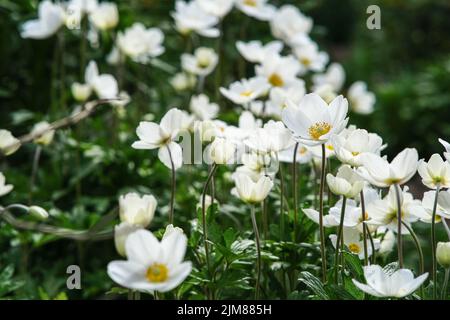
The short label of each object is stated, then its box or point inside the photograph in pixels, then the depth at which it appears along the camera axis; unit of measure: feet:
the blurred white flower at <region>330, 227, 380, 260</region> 5.34
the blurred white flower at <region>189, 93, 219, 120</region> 7.02
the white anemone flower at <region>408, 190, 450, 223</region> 4.78
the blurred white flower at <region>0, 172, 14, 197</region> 5.10
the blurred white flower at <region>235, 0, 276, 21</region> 9.05
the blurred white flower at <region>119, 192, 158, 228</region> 4.50
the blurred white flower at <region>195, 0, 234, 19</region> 8.67
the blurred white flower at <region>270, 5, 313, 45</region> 9.01
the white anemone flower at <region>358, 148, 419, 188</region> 4.44
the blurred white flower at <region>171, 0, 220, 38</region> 8.93
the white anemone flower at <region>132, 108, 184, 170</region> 5.07
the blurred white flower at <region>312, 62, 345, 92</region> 9.38
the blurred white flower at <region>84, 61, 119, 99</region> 8.10
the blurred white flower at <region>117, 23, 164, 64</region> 8.63
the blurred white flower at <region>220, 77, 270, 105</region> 6.72
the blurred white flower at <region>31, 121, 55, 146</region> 7.02
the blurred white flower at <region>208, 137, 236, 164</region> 5.02
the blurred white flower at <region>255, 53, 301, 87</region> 7.32
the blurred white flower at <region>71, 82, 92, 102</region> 8.07
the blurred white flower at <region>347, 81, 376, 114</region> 9.72
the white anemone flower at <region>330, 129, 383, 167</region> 4.87
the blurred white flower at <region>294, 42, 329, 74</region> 8.87
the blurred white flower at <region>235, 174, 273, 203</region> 4.83
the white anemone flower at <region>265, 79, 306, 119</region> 6.88
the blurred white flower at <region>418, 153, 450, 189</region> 4.72
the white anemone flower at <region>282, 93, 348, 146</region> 4.90
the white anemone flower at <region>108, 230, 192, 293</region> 3.89
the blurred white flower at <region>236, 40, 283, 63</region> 7.99
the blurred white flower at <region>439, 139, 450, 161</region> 4.60
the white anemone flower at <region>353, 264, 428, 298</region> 4.12
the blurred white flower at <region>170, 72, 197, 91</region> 9.55
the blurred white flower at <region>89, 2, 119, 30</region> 8.65
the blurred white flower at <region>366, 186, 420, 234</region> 4.76
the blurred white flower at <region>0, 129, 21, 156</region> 5.69
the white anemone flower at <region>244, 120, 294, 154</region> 5.28
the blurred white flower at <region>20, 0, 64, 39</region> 8.22
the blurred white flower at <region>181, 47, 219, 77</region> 8.61
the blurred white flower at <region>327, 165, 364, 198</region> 4.64
